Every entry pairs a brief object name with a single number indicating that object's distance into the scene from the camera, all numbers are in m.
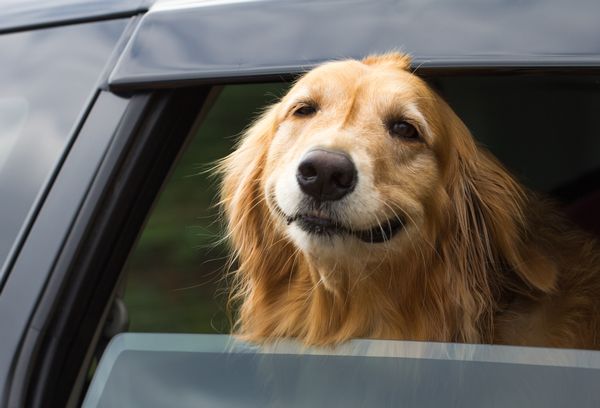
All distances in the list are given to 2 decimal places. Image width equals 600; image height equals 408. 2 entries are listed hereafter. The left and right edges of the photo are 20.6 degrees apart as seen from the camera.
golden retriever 1.10
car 0.95
